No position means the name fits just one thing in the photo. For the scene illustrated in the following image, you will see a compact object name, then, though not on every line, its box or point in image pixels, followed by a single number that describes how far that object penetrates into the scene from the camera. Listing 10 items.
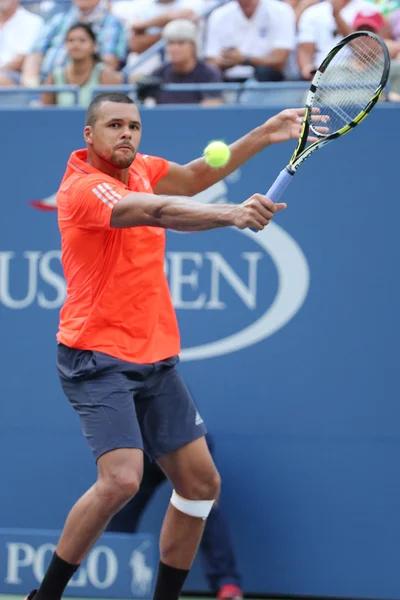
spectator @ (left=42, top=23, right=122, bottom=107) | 10.82
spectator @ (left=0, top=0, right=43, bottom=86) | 13.23
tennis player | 7.03
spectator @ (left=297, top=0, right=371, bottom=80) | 11.46
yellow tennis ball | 6.55
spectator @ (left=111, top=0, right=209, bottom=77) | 12.72
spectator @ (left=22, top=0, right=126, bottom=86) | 12.45
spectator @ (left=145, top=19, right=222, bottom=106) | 10.98
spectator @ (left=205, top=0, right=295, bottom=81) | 11.52
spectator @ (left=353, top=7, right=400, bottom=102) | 10.50
